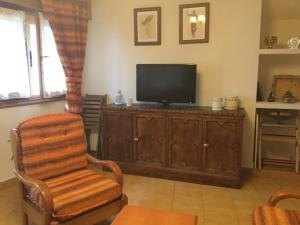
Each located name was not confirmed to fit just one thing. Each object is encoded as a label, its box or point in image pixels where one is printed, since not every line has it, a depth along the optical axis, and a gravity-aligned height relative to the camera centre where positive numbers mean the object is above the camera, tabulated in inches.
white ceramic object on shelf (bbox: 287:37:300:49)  126.9 +16.0
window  117.1 +8.7
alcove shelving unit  129.4 +4.4
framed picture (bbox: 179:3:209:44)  132.3 +26.8
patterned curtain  129.2 +21.0
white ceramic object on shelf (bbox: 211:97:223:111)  125.4 -12.6
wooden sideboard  120.0 -30.7
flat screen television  131.1 -2.5
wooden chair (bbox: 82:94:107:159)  153.8 -19.3
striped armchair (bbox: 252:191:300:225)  65.2 -34.8
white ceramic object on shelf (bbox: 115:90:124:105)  142.9 -11.0
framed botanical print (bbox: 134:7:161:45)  140.1 +27.0
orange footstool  66.2 -35.5
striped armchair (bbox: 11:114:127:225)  75.6 -32.1
